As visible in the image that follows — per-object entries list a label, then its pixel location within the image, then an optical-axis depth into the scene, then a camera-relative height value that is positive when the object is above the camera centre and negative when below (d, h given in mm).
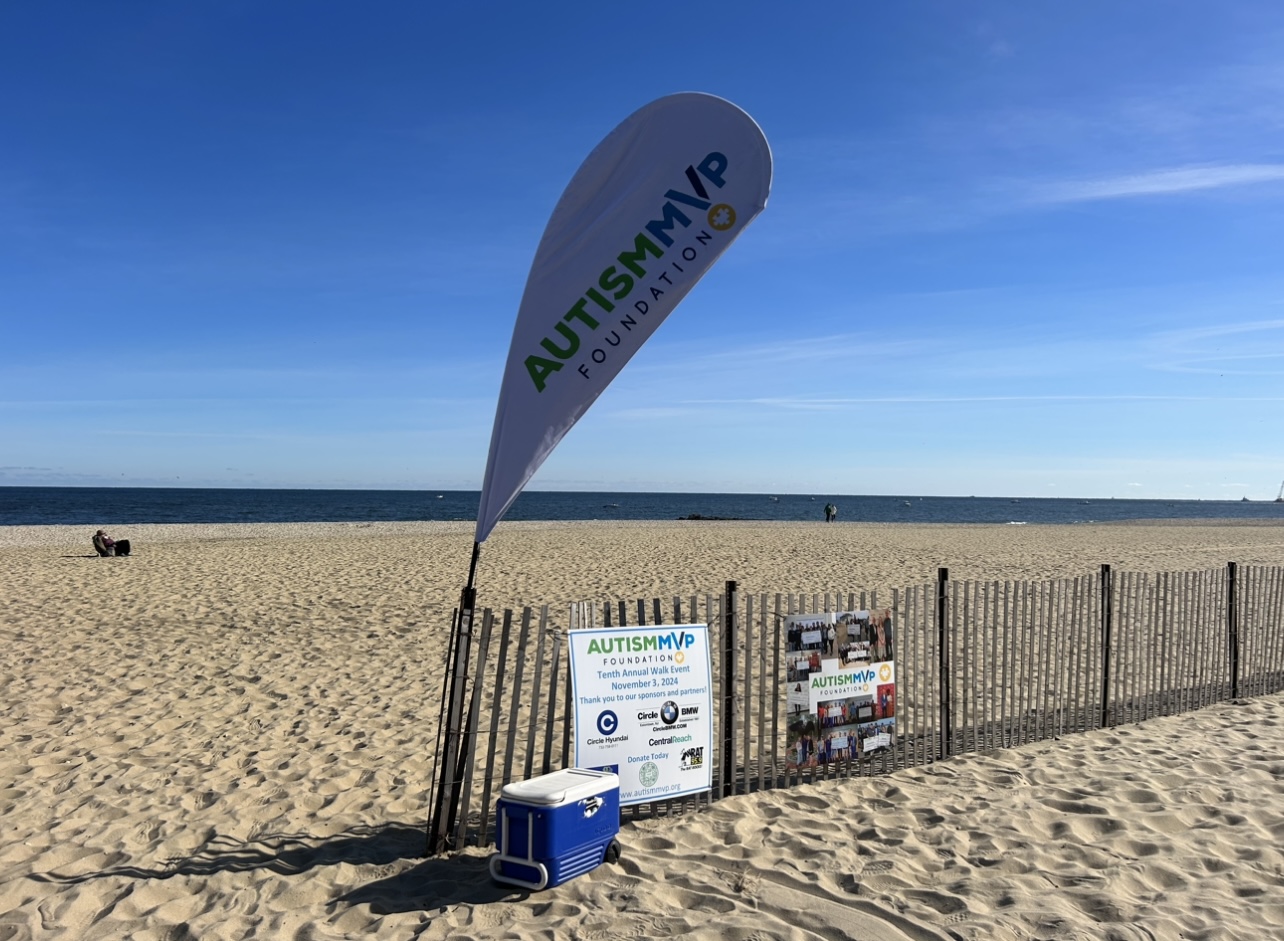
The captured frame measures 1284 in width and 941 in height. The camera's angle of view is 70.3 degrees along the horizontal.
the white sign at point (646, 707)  5250 -1198
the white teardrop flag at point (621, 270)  4895 +1284
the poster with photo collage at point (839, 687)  6141 -1214
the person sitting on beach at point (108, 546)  21969 -1196
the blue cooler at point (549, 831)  4512 -1641
